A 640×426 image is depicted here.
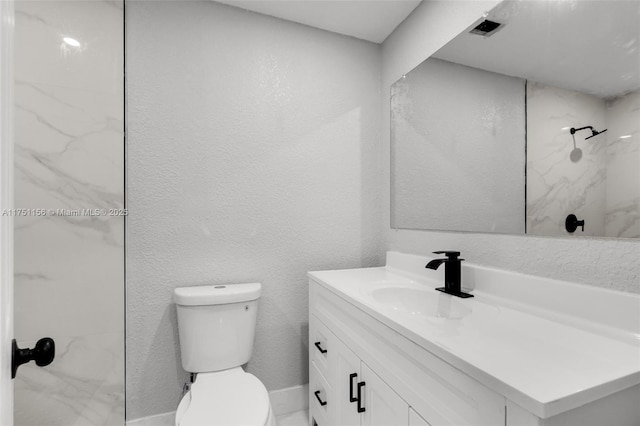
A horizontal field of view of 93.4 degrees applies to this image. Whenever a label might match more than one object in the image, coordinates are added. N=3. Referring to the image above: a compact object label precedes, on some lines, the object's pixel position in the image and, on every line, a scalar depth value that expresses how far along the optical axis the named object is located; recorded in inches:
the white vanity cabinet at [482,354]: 21.8
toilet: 49.3
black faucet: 46.5
